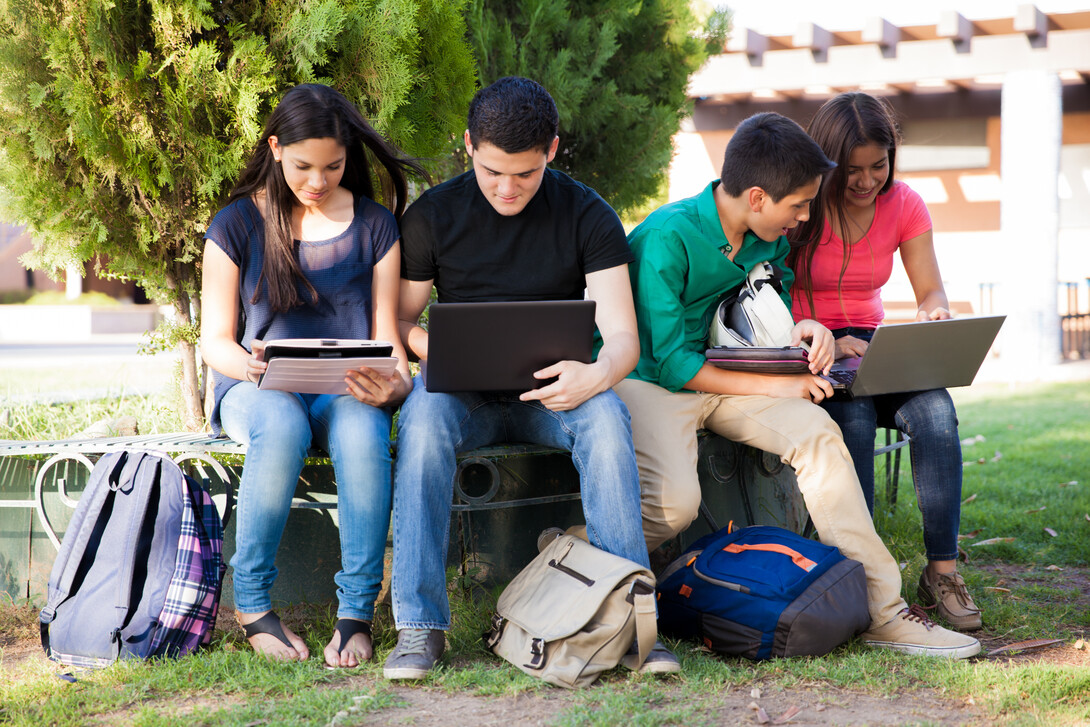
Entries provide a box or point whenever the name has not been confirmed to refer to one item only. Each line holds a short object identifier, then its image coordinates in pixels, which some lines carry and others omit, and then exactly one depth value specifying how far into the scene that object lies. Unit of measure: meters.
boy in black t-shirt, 2.74
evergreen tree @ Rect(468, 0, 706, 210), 4.85
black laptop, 2.71
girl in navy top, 2.79
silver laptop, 3.14
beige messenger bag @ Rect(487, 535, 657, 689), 2.59
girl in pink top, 3.33
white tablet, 2.63
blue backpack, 2.76
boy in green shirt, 3.03
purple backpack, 2.77
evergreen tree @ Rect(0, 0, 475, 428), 3.36
